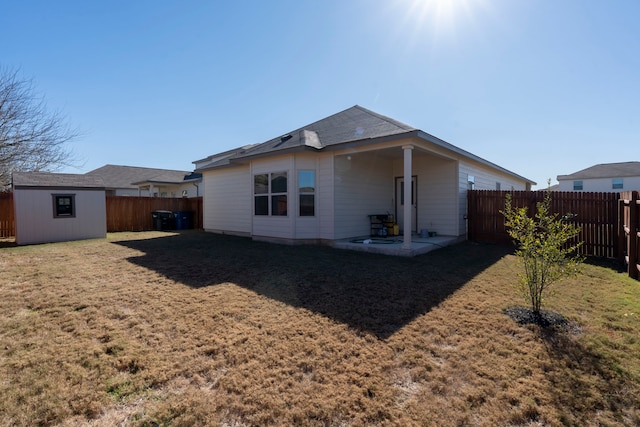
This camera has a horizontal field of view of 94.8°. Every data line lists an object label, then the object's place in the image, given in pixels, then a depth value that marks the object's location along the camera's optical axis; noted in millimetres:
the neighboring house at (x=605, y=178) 26842
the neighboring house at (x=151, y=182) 22141
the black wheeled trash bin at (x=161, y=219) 15852
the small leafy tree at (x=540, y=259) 3359
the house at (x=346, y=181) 8492
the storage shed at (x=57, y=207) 10344
